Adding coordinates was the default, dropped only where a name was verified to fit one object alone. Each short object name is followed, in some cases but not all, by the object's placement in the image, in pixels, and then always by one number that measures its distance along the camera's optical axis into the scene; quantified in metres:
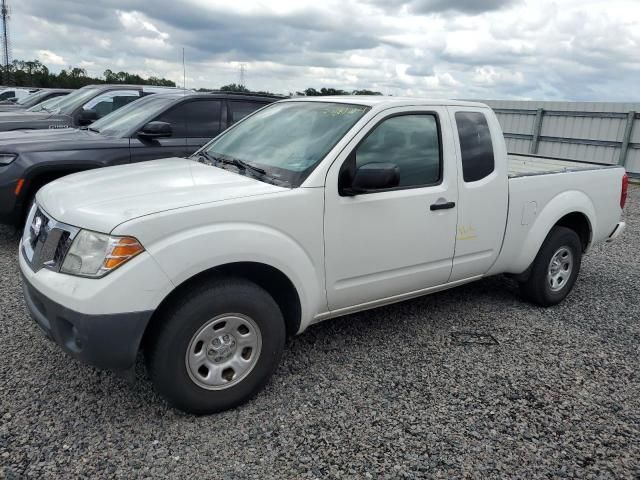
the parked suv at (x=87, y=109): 8.30
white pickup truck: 2.57
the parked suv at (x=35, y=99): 12.96
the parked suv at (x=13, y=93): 20.98
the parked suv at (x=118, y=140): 5.35
